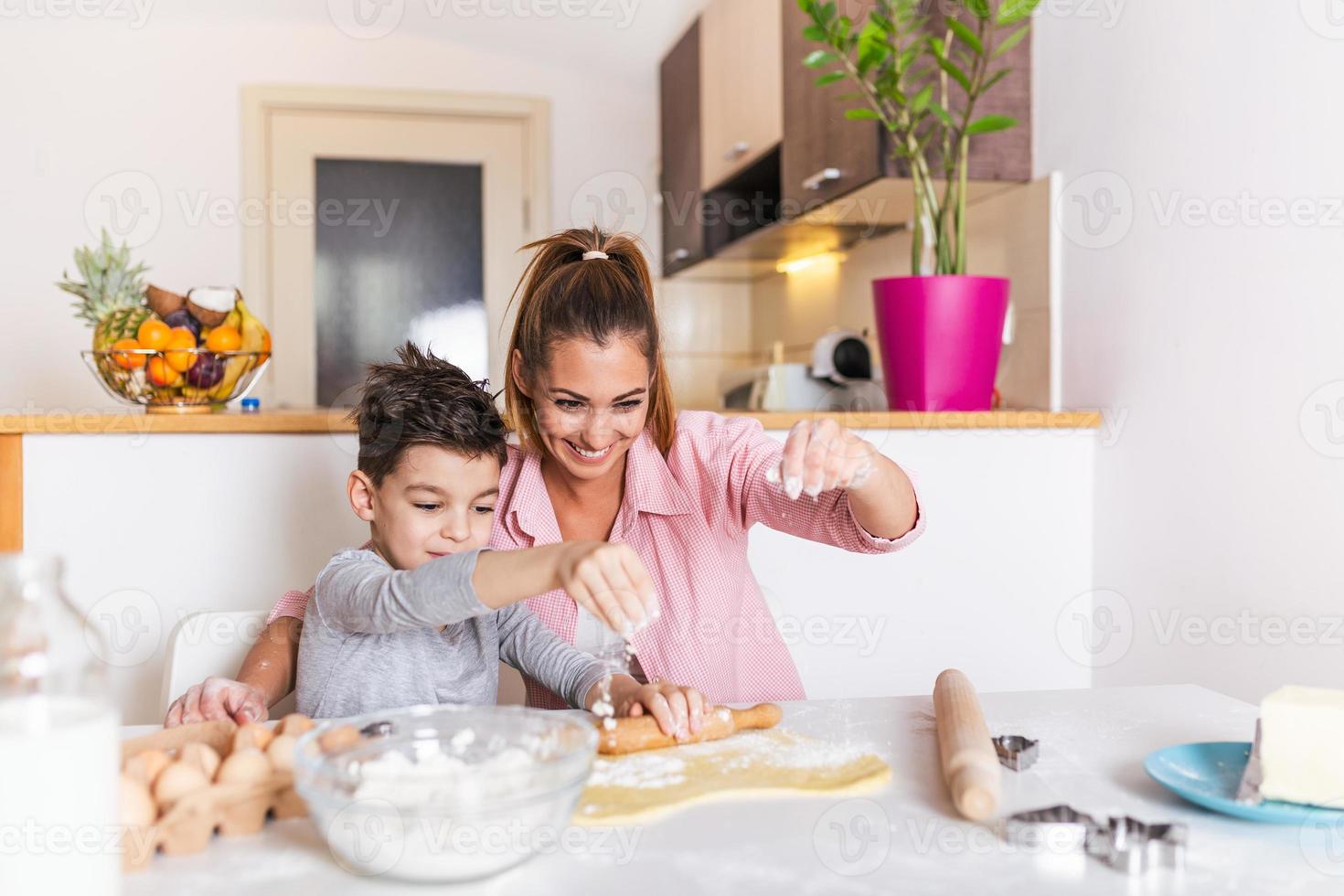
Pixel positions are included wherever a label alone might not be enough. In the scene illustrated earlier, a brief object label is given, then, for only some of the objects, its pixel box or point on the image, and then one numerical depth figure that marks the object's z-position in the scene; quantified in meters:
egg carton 0.74
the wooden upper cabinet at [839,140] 2.23
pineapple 2.03
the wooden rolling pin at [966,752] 0.78
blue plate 0.78
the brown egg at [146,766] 0.77
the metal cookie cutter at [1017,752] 0.91
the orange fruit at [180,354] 1.79
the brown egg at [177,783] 0.77
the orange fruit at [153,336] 1.79
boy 1.09
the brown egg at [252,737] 0.84
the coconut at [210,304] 1.84
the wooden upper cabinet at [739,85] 2.95
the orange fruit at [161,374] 1.80
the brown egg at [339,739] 0.79
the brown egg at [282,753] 0.81
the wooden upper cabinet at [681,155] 3.68
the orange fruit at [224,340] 1.83
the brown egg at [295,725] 0.87
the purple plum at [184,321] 1.84
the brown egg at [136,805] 0.74
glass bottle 0.60
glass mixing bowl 0.68
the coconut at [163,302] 1.84
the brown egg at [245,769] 0.79
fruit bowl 1.80
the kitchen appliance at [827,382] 2.67
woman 1.36
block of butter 0.79
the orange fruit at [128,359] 1.79
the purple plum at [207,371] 1.82
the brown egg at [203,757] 0.80
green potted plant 1.97
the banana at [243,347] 1.86
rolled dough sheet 0.83
